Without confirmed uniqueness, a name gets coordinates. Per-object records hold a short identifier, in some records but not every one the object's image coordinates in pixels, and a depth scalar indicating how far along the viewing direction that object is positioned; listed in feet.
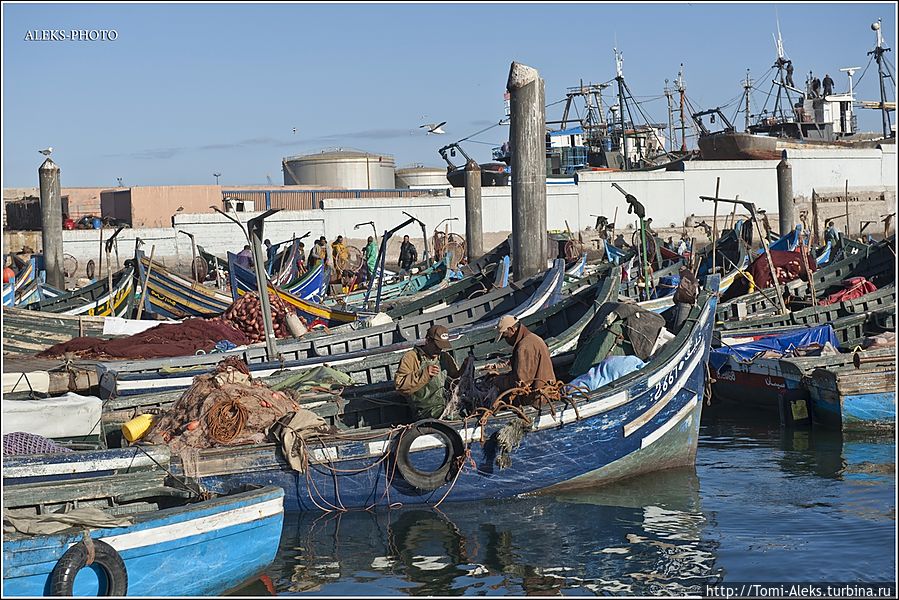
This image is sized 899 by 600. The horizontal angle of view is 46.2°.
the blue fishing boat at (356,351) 43.83
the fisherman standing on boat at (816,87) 194.25
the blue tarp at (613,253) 96.72
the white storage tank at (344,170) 186.60
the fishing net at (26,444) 32.04
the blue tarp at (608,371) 39.14
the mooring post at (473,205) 95.25
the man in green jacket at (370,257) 99.60
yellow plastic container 36.09
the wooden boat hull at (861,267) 69.87
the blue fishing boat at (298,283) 73.00
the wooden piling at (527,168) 58.95
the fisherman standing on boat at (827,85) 193.67
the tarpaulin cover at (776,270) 71.41
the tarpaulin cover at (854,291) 63.77
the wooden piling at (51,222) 86.99
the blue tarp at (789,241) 86.89
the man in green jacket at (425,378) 38.01
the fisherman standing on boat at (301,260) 99.86
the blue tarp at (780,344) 54.08
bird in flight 124.67
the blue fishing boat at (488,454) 35.68
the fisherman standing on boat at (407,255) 113.50
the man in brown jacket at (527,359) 37.32
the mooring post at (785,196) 109.40
